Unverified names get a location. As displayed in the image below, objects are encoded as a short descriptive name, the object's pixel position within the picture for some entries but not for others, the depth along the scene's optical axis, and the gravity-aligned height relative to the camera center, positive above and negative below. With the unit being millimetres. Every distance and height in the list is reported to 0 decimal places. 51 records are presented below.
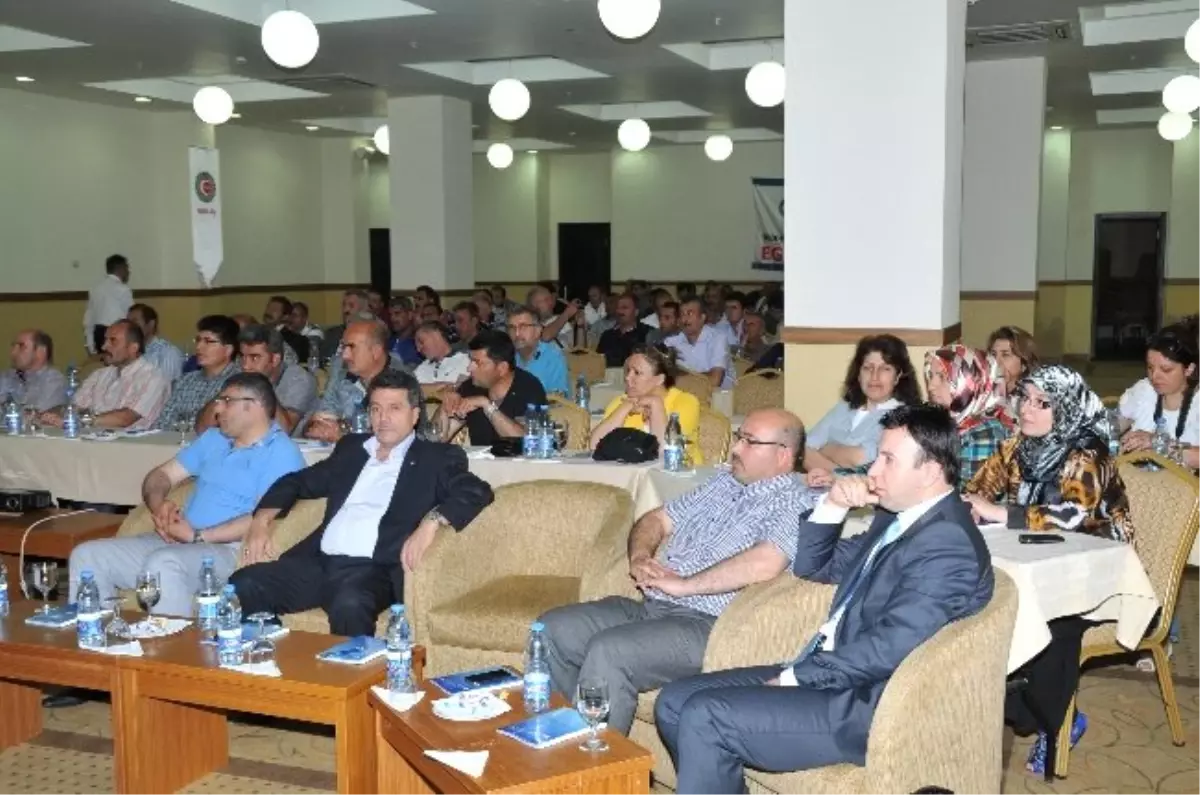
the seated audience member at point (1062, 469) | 3701 -553
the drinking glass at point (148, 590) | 3689 -885
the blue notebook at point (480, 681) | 3049 -972
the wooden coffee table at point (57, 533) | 4676 -909
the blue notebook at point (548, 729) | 2684 -967
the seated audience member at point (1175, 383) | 5488 -424
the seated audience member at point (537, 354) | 6789 -348
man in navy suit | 2699 -759
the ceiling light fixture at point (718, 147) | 13953 +1629
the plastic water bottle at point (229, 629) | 3320 -912
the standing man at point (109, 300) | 12750 -55
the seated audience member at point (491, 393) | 5727 -471
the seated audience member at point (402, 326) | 9656 -273
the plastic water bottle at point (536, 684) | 2902 -922
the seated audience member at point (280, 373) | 6020 -410
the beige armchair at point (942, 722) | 2602 -933
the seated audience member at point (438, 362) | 7270 -425
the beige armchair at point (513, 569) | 3922 -936
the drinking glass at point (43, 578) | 3939 -908
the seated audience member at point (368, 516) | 4113 -773
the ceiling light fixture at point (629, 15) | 6535 +1469
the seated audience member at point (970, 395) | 4340 -383
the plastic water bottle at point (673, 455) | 4922 -652
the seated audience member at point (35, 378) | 6980 -478
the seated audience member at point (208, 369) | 6203 -378
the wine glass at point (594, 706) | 2674 -901
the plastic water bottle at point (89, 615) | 3518 -920
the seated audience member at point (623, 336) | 10555 -386
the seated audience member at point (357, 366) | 5672 -336
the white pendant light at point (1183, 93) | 9539 +1513
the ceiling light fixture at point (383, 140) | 12633 +1580
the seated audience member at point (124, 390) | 6469 -514
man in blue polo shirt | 4434 -748
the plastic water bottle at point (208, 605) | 3574 -917
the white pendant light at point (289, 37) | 7012 +1460
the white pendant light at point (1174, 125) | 11953 +1583
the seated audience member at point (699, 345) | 9109 -400
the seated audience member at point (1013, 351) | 5582 -285
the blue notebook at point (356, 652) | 3322 -978
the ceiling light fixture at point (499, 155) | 14531 +1620
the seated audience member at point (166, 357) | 7328 -377
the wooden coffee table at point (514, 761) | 2521 -989
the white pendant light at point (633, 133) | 12188 +1567
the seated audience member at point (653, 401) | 5293 -473
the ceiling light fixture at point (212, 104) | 9742 +1507
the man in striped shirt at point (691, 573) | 3361 -817
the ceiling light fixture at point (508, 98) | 9266 +1455
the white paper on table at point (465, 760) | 2549 -981
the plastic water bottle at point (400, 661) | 3070 -922
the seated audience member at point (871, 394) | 4938 -424
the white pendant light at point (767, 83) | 8539 +1441
